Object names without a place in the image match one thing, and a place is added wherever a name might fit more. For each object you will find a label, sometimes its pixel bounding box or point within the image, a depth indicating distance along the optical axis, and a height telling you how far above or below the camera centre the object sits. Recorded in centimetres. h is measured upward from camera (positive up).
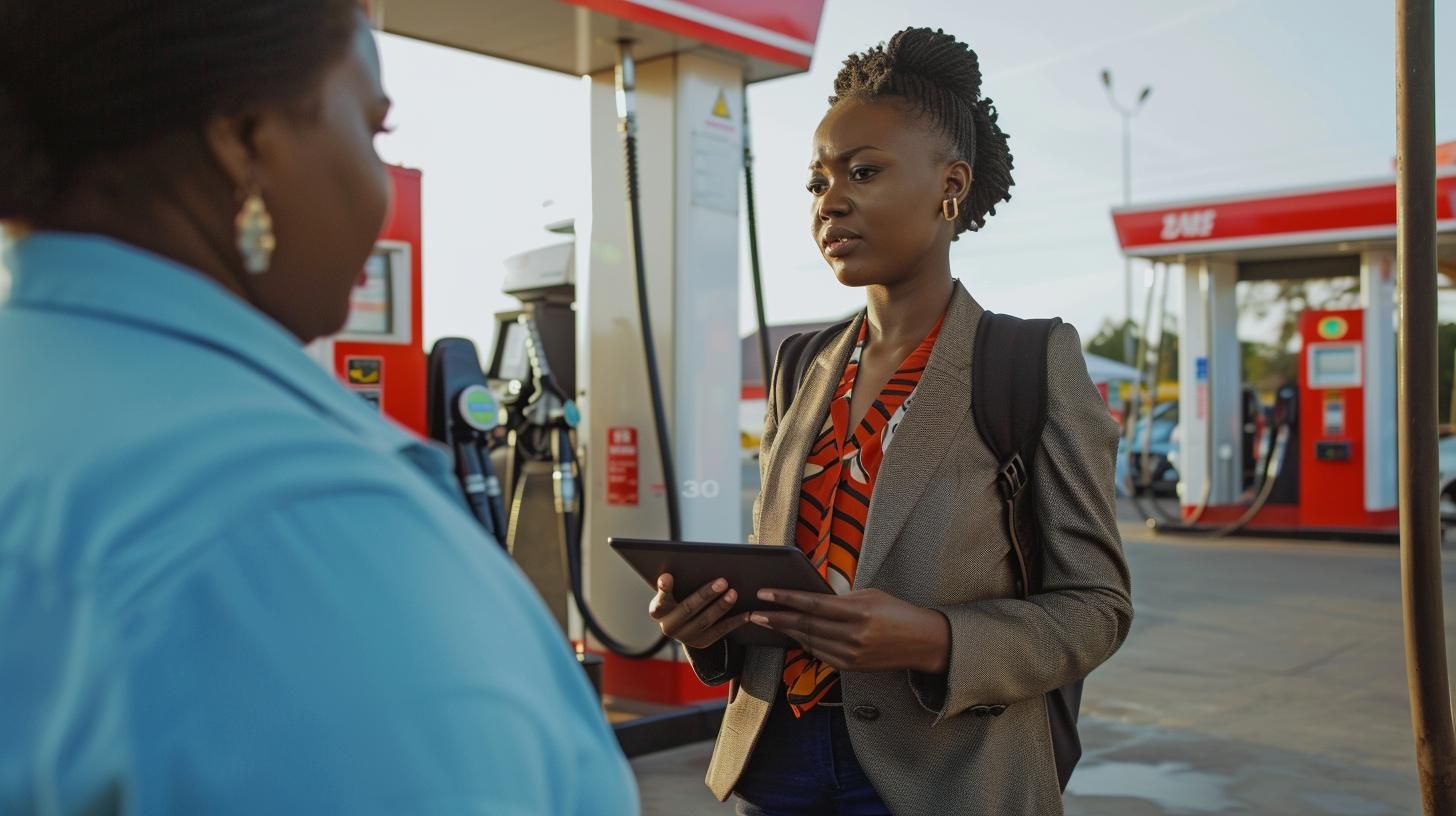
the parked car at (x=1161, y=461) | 2136 -78
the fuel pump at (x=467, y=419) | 534 +0
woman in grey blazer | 179 -18
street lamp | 3142 +625
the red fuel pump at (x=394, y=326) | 511 +36
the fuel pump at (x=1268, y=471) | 1469 -67
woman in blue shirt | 60 -4
